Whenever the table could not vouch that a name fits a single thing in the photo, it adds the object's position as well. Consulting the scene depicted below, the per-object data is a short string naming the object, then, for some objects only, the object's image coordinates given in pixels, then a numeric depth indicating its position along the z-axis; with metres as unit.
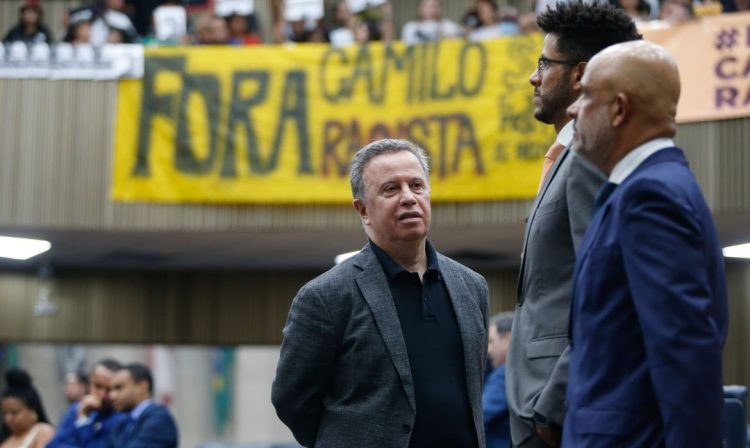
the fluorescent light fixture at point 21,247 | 13.27
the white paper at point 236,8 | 12.73
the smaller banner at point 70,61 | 11.93
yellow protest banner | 11.63
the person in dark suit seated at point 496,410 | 5.76
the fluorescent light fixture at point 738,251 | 12.89
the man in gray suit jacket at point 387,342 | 3.63
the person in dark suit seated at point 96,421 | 7.67
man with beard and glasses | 3.04
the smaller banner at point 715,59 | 10.30
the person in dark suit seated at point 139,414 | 7.48
